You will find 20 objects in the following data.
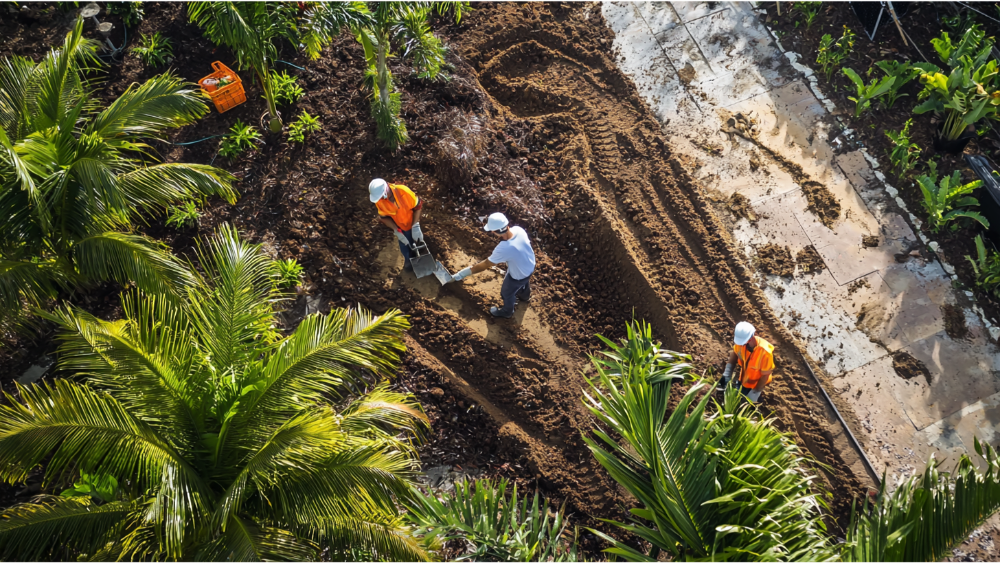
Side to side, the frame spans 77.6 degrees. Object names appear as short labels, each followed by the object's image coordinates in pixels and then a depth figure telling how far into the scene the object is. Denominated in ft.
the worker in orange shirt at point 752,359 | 22.61
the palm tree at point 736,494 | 14.44
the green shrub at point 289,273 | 26.16
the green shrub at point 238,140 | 28.78
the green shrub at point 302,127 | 29.55
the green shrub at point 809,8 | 34.91
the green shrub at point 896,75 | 31.50
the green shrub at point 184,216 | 26.71
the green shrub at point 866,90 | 31.30
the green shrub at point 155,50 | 30.83
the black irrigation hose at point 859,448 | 24.00
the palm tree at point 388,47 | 25.43
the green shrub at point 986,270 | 26.96
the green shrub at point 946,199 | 27.63
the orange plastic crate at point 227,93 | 29.34
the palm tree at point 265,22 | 23.66
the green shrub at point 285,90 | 30.48
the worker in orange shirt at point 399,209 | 25.36
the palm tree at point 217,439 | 14.76
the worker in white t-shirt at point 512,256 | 24.07
